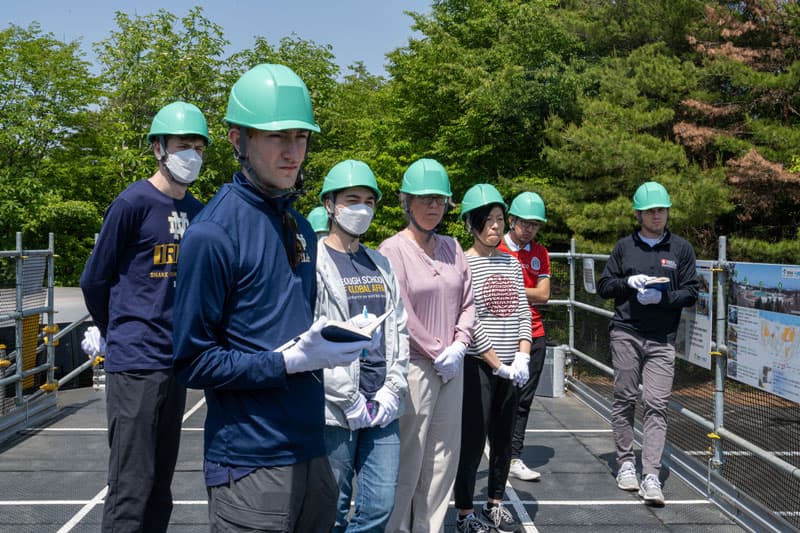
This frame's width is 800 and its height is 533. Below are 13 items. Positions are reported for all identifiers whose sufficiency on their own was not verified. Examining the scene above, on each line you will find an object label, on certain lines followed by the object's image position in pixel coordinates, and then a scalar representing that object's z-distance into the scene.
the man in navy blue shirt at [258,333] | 2.05
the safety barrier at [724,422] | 5.46
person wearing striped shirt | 4.82
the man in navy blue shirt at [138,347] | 3.48
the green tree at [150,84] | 26.03
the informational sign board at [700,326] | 5.99
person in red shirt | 6.36
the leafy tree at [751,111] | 15.41
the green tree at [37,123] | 27.06
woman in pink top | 4.22
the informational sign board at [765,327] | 4.73
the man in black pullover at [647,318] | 5.84
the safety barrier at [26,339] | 7.79
